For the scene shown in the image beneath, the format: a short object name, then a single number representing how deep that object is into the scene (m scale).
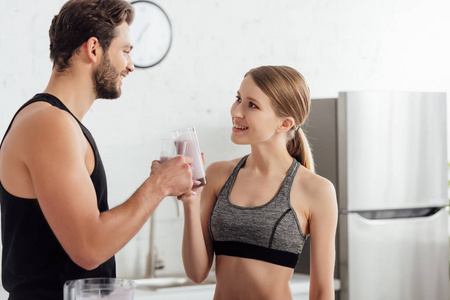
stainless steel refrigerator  3.32
